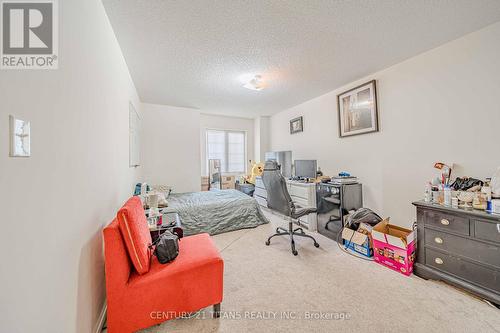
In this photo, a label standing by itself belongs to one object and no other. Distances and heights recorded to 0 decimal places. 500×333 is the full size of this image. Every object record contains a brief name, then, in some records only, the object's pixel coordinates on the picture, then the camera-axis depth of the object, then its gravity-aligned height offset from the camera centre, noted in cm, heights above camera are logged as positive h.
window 564 +59
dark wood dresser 161 -78
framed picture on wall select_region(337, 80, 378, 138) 288 +92
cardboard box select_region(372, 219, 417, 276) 205 -92
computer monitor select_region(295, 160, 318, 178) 377 -2
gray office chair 261 -43
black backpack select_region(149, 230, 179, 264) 145 -63
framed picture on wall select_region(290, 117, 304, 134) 437 +100
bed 300 -74
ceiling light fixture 296 +135
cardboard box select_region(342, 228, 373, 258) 240 -99
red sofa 122 -80
